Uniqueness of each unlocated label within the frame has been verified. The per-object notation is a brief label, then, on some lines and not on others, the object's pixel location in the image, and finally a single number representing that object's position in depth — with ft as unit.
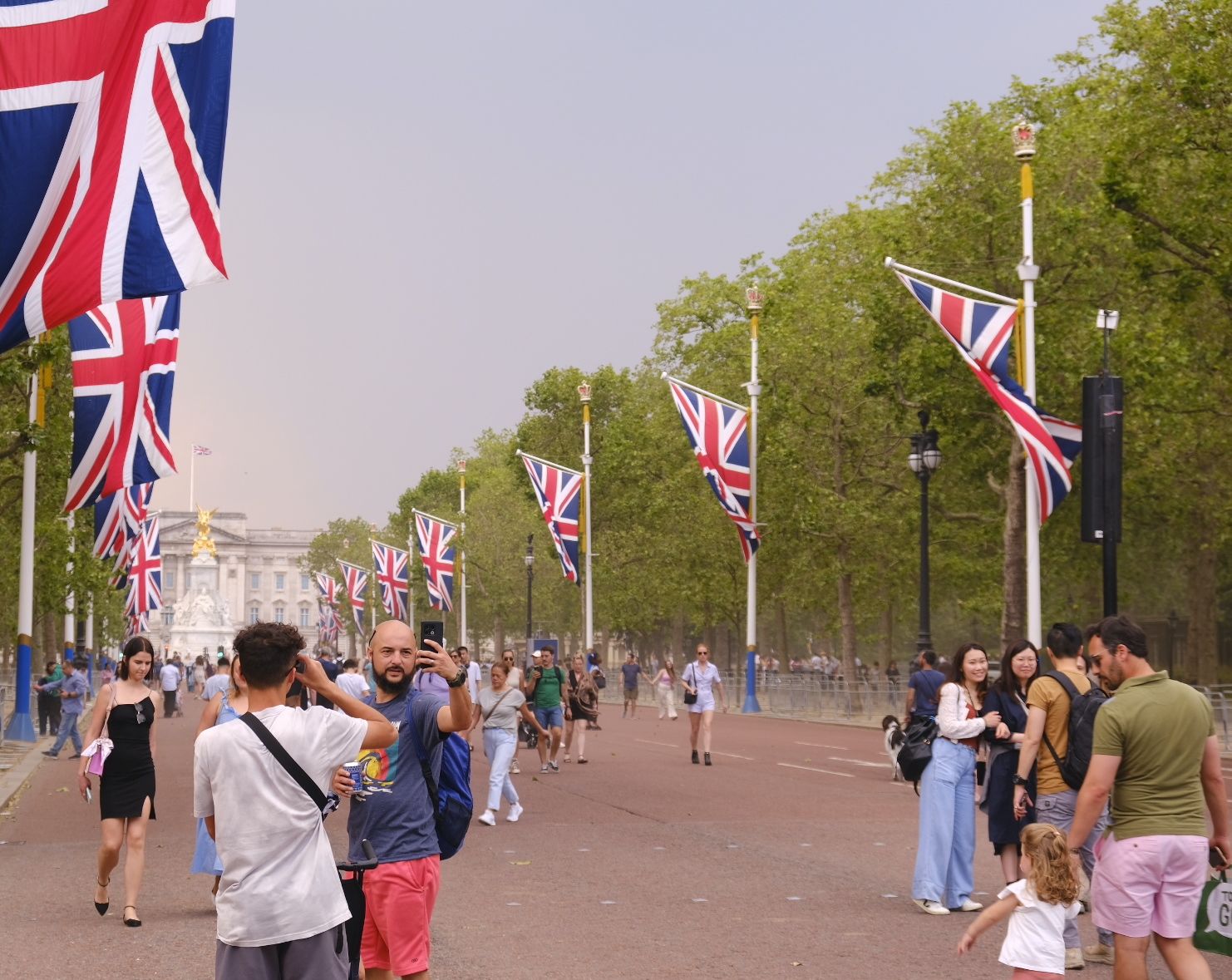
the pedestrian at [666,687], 151.94
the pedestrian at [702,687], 82.94
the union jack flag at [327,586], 349.33
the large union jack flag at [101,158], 39.63
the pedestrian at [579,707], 86.63
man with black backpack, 29.78
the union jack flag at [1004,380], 73.00
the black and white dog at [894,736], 57.06
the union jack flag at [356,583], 259.29
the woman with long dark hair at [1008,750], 33.81
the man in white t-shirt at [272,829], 17.92
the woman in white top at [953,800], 35.78
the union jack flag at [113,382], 71.31
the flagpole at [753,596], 155.10
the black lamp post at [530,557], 225.35
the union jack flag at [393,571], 217.56
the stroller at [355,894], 20.13
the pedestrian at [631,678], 165.48
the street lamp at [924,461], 109.40
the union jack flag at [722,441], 130.62
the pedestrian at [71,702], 93.96
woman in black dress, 36.76
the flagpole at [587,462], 204.54
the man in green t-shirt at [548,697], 79.97
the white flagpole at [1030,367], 85.40
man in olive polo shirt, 22.81
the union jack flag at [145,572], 169.48
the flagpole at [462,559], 288.71
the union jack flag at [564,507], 162.40
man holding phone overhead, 22.38
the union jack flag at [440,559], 200.54
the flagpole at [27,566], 100.01
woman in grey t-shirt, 56.90
